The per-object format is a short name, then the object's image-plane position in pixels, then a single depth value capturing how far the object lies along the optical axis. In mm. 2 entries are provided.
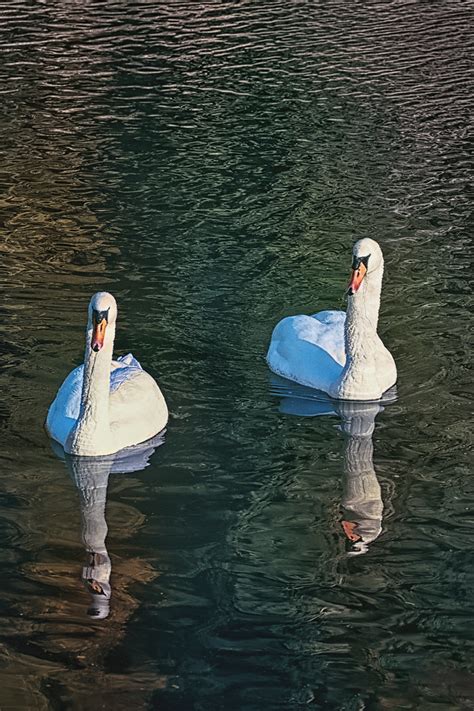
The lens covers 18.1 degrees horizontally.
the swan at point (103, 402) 12508
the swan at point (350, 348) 14195
